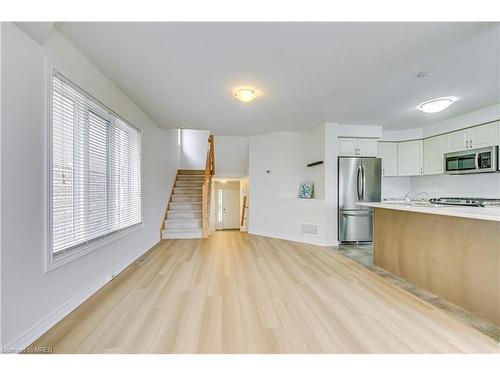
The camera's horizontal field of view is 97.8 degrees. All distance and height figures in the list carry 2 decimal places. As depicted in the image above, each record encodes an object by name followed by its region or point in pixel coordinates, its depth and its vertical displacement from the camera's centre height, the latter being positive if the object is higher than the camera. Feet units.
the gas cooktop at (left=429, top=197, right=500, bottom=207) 10.77 -0.65
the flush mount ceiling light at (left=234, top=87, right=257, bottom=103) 9.18 +4.05
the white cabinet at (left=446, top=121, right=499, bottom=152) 11.32 +2.90
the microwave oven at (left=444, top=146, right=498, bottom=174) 11.05 +1.56
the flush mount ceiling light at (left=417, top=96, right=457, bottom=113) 9.63 +3.83
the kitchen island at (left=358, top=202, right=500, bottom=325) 5.93 -2.16
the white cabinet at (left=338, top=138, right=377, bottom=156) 14.96 +2.91
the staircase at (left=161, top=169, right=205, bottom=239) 16.31 -1.70
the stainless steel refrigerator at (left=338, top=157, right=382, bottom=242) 14.29 -0.40
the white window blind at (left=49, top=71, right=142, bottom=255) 6.08 +0.65
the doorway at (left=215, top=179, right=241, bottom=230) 33.63 -2.74
